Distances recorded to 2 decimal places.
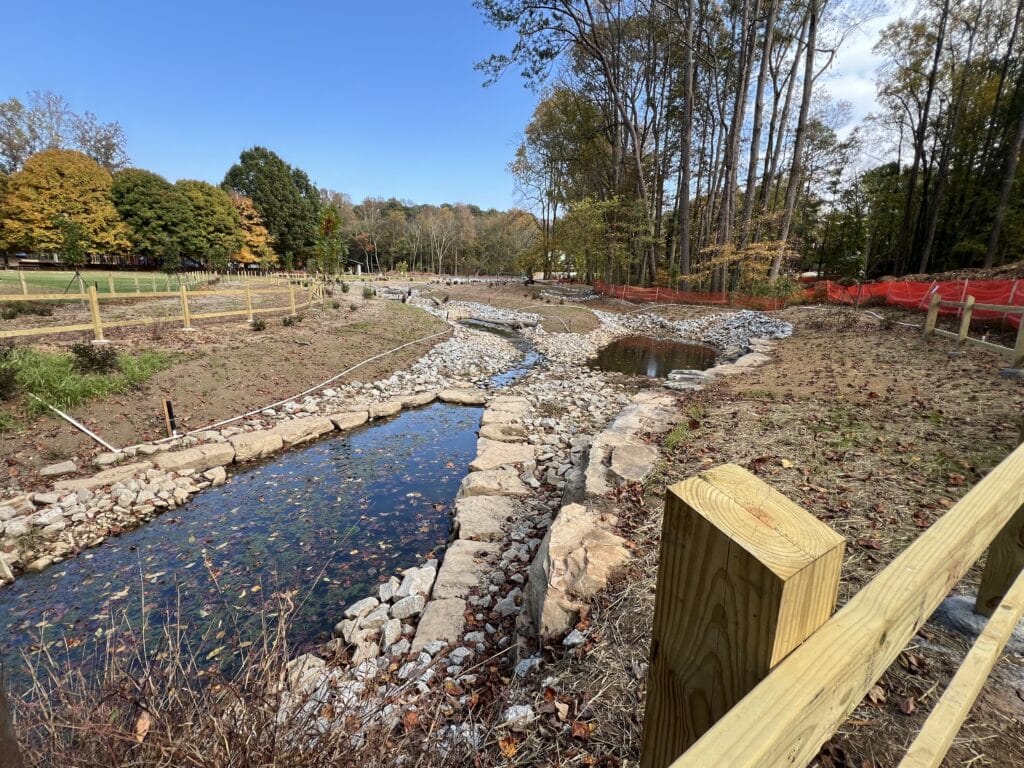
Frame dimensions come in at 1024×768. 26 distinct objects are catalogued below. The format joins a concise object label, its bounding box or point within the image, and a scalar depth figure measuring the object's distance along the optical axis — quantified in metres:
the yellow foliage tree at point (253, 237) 39.78
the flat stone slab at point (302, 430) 7.00
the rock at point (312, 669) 2.65
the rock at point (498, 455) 6.02
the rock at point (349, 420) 7.71
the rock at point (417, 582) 3.82
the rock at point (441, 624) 3.18
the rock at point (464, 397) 9.30
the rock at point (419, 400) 9.01
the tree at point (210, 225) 33.81
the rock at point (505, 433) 6.91
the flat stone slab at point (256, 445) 6.47
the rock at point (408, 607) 3.59
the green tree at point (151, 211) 31.30
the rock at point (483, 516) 4.47
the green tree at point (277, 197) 41.82
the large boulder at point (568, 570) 2.71
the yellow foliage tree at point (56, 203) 27.50
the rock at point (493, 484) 5.31
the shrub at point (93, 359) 7.22
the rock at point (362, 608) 3.67
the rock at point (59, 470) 5.52
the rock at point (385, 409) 8.32
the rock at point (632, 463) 4.19
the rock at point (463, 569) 3.70
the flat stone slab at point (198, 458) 5.89
